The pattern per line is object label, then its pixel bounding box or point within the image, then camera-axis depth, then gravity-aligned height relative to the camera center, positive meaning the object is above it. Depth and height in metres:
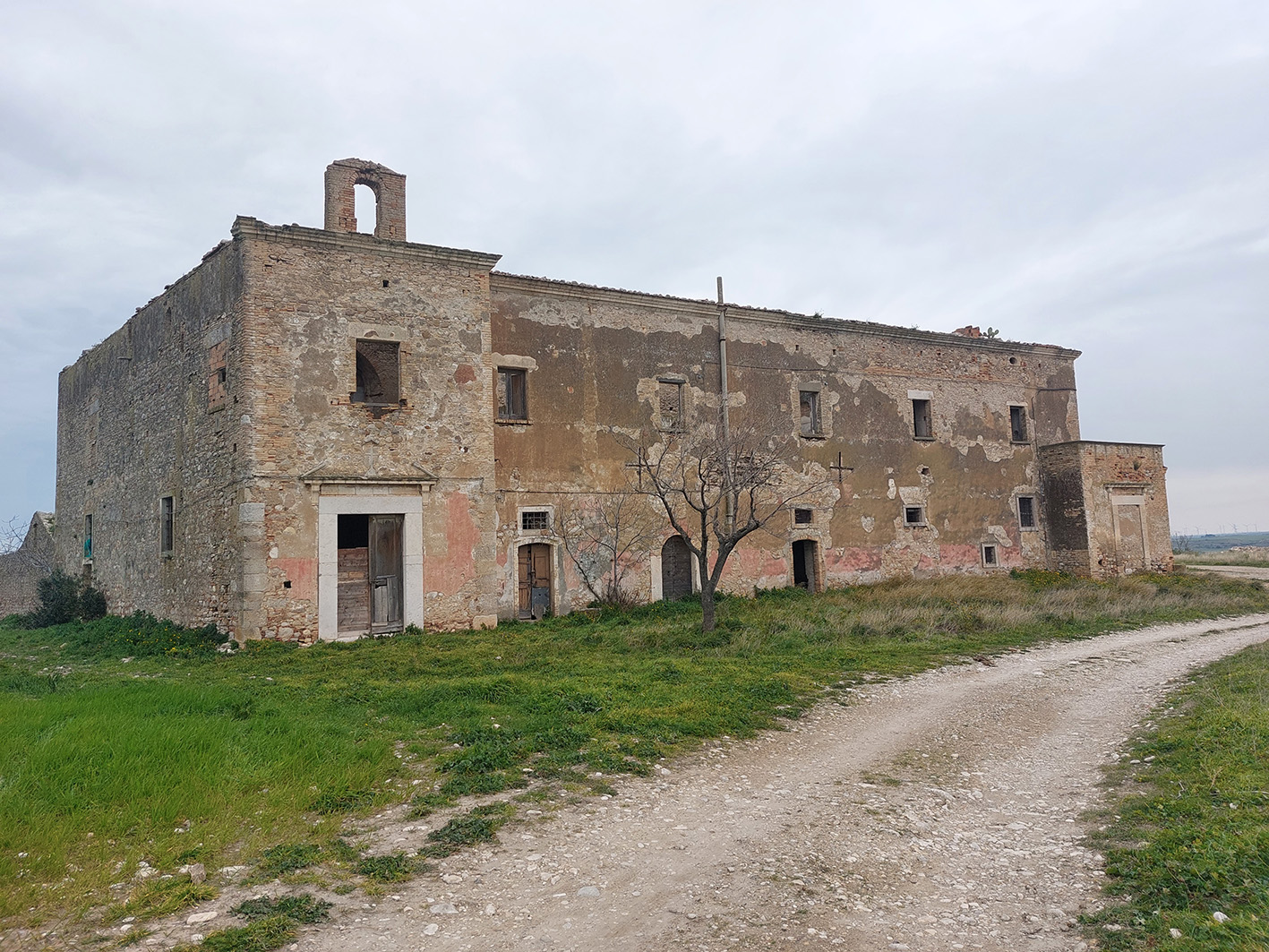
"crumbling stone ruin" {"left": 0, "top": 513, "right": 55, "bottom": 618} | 22.84 +0.22
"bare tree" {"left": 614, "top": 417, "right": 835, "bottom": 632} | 18.00 +1.71
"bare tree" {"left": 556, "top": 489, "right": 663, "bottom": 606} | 17.67 +0.34
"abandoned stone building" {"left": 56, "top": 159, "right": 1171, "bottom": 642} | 14.21 +2.47
